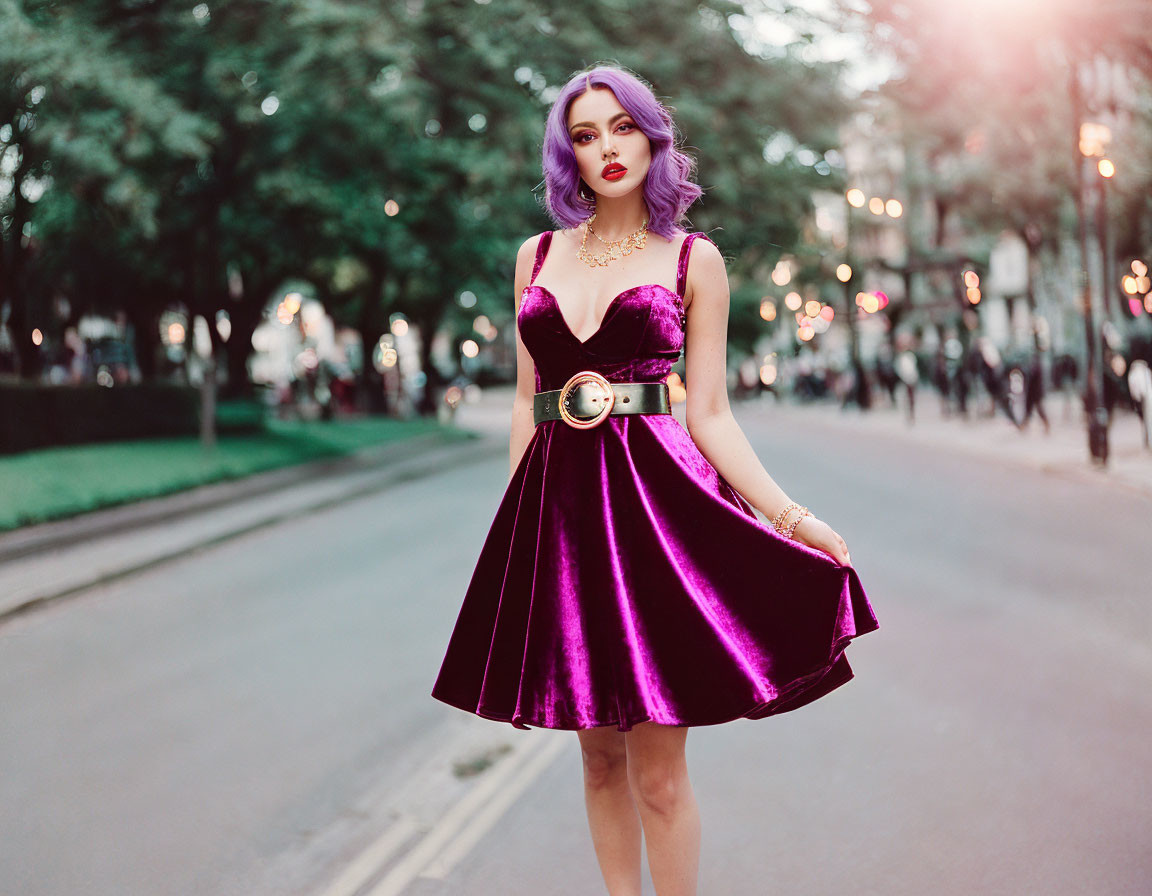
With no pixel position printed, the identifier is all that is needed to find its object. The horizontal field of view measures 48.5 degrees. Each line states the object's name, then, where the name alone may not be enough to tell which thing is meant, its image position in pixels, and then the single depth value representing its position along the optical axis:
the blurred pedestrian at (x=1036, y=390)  24.16
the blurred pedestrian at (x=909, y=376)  31.67
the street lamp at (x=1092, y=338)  17.33
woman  2.69
